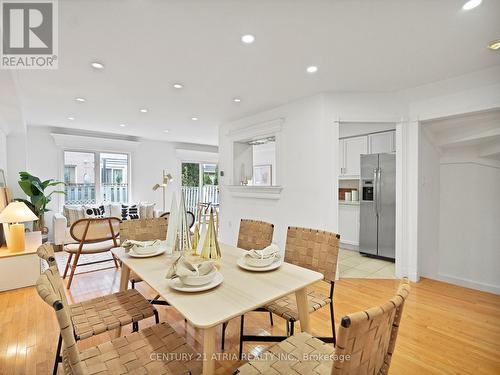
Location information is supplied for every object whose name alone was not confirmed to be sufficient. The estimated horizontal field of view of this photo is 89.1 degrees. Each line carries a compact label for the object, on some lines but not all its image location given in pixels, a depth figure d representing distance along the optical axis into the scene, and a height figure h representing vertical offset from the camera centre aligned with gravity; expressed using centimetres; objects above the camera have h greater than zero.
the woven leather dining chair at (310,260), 167 -54
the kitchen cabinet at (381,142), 421 +75
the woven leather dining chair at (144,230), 218 -39
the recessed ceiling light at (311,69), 260 +122
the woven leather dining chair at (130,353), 96 -77
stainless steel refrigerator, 398 -31
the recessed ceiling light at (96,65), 250 +121
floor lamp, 612 +3
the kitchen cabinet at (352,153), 461 +62
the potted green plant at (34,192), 429 -10
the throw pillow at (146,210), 595 -57
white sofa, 473 -80
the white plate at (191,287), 120 -48
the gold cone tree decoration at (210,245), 152 -36
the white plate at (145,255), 173 -47
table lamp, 286 -39
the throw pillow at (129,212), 577 -59
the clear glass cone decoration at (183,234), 162 -31
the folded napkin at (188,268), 127 -42
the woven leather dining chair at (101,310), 132 -76
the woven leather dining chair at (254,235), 213 -42
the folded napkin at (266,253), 156 -42
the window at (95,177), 571 +22
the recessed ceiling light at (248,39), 205 +122
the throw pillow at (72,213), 512 -55
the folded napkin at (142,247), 175 -43
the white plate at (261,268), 148 -48
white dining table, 102 -50
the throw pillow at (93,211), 528 -51
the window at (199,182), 761 +13
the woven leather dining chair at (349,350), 72 -55
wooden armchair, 320 -66
